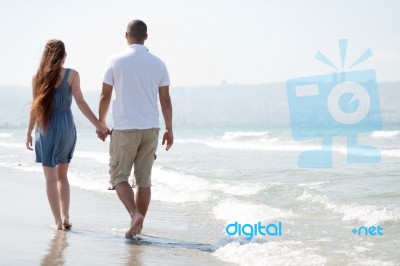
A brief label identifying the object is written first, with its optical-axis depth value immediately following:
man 10.94
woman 11.35
